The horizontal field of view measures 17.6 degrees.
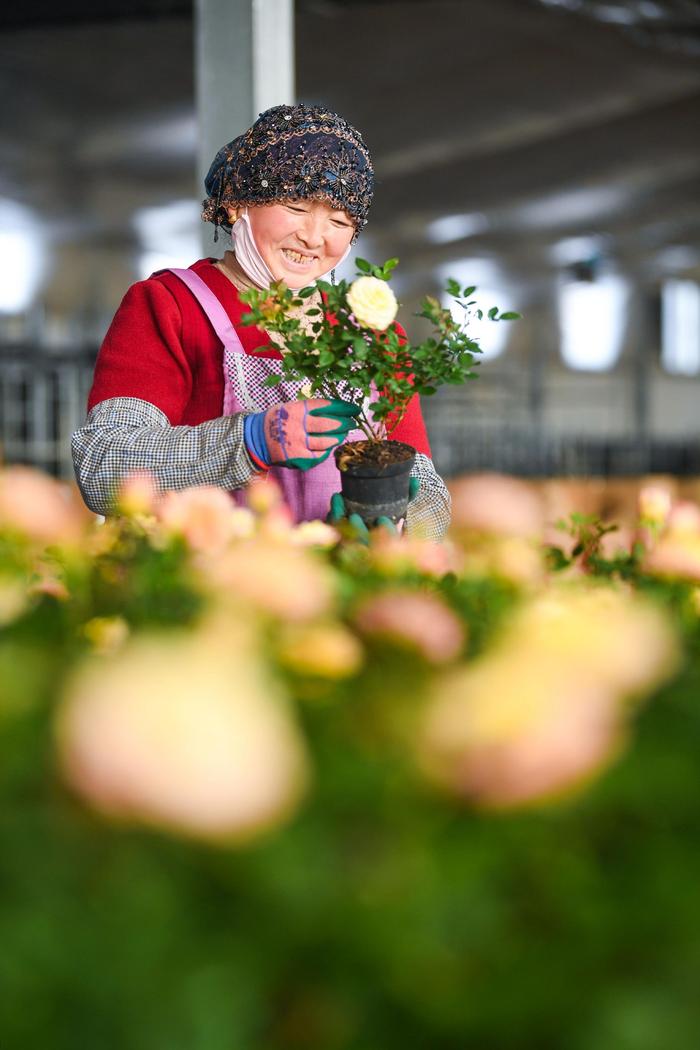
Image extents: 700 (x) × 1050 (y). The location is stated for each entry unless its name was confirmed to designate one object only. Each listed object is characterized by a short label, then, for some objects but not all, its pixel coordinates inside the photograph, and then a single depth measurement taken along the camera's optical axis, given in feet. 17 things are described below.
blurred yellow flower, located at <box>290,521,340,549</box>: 8.36
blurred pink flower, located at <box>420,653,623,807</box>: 4.43
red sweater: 10.56
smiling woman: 10.03
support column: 14.23
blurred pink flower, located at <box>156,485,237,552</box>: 7.77
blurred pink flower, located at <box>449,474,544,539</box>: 8.03
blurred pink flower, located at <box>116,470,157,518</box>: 8.00
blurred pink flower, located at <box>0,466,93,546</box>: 7.78
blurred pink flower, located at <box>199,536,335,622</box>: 6.69
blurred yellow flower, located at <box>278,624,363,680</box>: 5.88
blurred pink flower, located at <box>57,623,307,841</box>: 4.04
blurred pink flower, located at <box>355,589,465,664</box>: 6.30
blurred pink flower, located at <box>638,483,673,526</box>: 8.72
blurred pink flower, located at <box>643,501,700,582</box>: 8.14
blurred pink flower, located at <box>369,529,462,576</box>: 7.83
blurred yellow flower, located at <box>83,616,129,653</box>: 7.11
